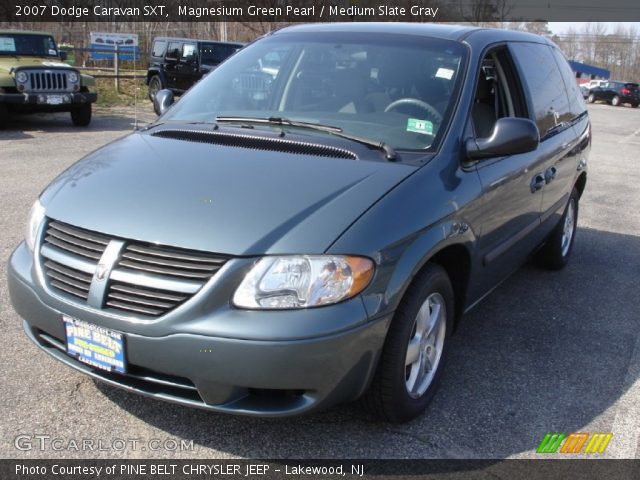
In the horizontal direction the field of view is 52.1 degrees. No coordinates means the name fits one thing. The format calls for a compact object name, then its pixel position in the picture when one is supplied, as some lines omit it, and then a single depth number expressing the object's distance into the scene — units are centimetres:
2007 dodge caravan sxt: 243
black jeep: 1827
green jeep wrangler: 1159
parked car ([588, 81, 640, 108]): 3831
